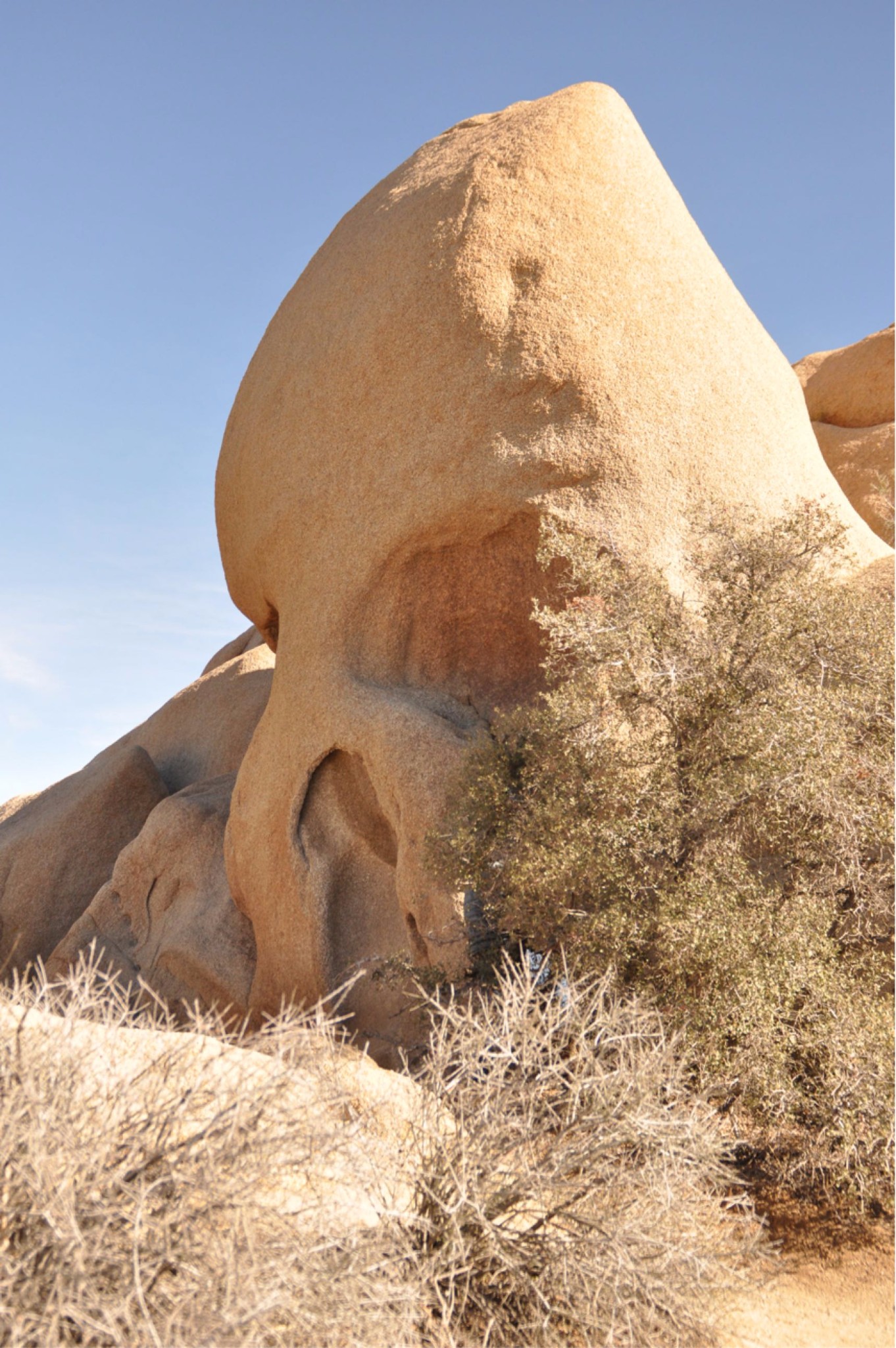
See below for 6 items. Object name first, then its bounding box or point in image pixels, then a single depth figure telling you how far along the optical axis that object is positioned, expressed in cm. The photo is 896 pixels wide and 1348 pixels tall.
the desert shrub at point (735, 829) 642
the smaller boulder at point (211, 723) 1599
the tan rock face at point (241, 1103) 406
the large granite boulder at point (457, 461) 948
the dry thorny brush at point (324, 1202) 364
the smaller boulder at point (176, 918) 1152
